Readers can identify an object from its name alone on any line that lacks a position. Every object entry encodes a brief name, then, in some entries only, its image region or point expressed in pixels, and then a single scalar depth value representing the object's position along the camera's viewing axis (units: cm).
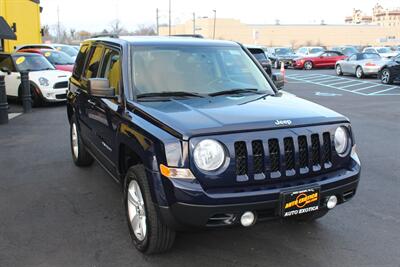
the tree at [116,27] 8834
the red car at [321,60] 3234
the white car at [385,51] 3252
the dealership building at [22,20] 2672
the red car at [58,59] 1680
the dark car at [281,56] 3494
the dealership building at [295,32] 11094
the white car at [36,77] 1338
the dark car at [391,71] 1961
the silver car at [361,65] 2328
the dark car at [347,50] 3474
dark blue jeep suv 334
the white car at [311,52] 3346
